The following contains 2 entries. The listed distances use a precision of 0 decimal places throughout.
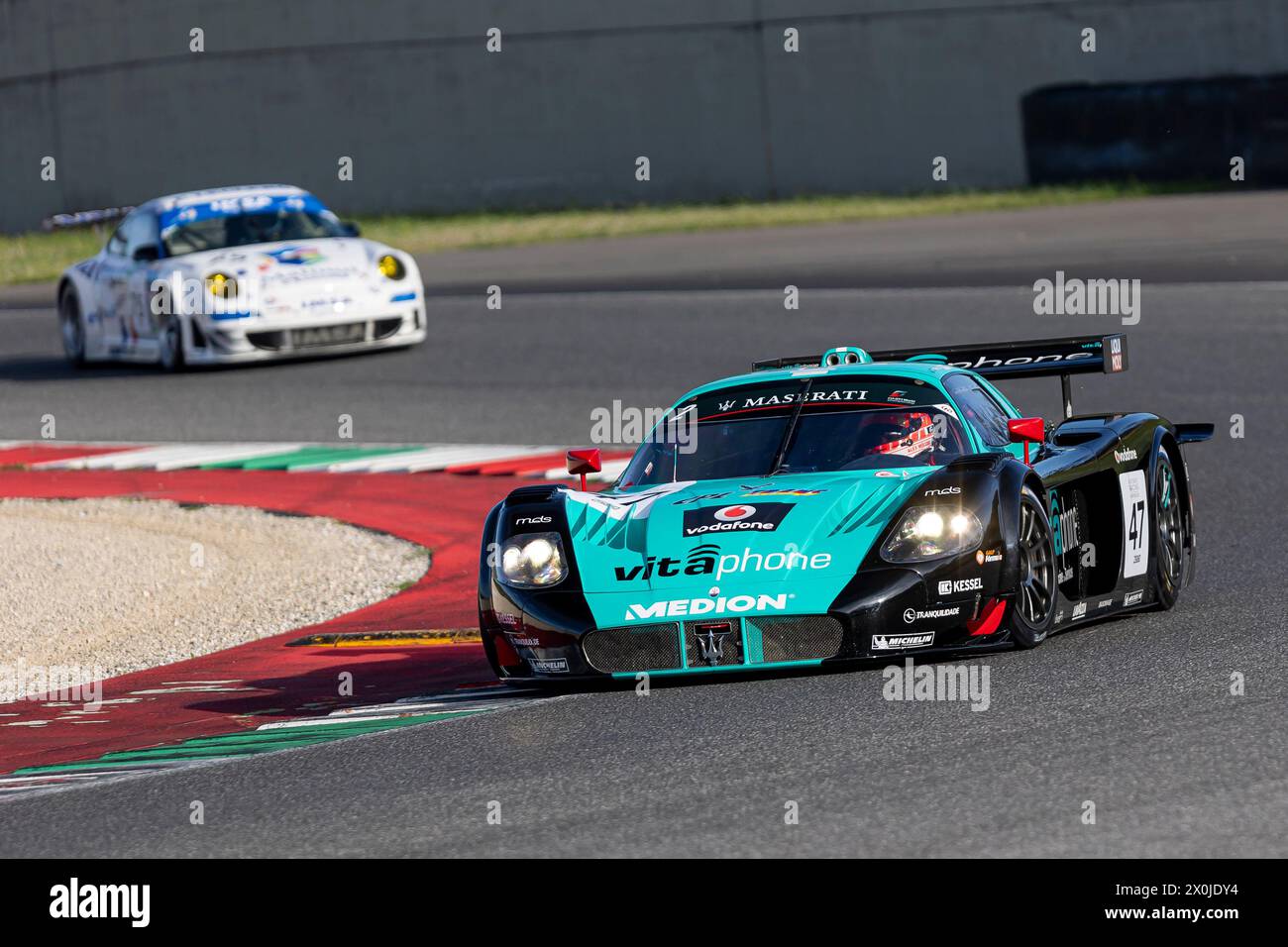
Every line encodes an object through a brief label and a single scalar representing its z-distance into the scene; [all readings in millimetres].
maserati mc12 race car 13396
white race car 34312
